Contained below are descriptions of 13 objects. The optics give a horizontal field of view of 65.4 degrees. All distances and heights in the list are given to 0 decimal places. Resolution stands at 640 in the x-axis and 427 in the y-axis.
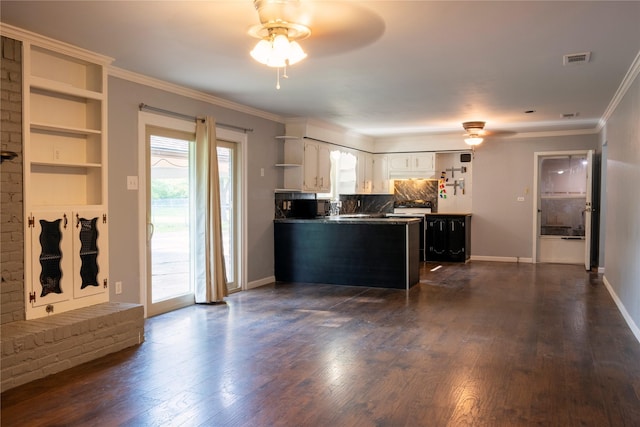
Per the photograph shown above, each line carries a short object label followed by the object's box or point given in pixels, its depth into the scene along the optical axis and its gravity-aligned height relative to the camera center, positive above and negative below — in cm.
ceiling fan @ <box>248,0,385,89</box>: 300 +116
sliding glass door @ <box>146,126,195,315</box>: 517 -18
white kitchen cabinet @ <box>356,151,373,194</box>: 959 +58
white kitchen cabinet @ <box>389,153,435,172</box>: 990 +81
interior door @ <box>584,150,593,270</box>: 831 -12
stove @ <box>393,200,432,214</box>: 1004 -9
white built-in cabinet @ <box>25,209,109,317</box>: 374 -47
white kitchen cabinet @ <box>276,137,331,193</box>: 734 +54
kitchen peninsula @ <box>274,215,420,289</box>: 657 -68
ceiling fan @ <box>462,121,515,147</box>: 788 +119
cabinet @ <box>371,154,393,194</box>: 1029 +56
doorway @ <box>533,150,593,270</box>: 907 -9
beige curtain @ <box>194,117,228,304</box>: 565 -16
